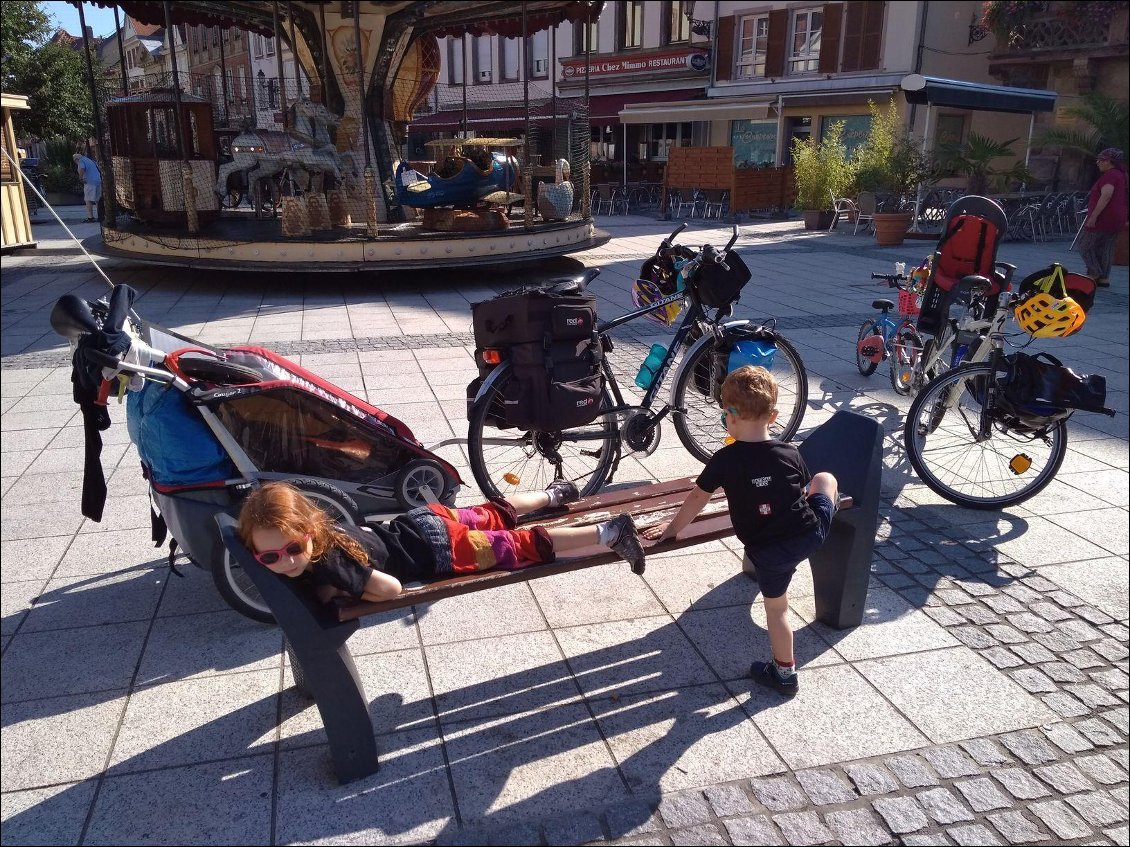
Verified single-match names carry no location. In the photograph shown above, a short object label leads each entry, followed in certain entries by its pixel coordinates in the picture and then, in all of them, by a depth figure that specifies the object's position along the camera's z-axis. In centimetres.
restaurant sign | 2912
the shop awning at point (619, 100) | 2990
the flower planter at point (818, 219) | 1958
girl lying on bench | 255
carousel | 1195
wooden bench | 267
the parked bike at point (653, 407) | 460
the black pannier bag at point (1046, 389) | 439
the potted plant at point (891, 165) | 1789
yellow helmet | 452
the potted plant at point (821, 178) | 1912
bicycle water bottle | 503
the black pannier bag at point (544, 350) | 413
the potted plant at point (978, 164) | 1784
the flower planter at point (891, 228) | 1651
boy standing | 306
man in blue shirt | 1233
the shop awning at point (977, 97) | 1634
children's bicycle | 652
